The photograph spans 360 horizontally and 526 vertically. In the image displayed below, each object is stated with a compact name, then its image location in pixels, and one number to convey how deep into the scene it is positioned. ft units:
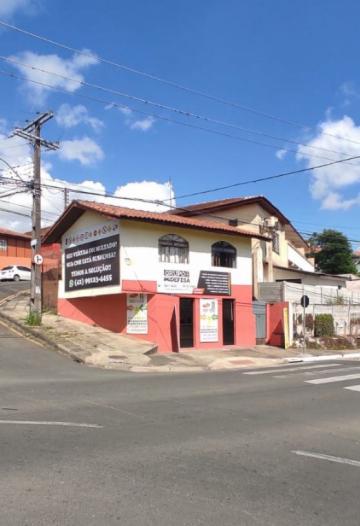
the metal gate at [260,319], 86.94
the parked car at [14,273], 138.00
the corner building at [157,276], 73.26
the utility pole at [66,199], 100.78
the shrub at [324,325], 92.99
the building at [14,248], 165.07
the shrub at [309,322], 91.30
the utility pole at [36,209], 72.95
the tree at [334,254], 206.18
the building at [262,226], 110.93
